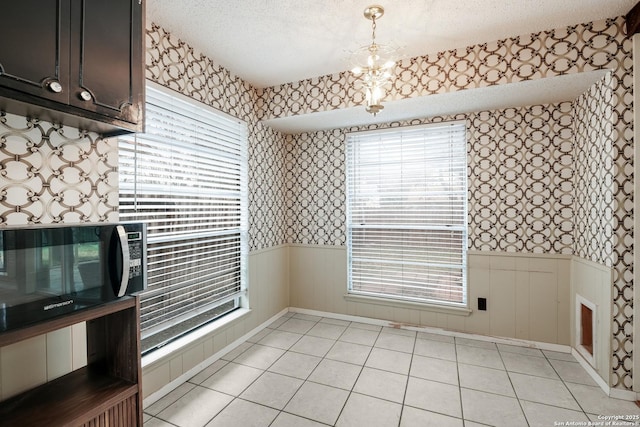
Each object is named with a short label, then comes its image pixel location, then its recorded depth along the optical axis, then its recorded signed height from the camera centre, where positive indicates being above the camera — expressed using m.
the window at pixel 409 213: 3.24 +0.02
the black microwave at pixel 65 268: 1.01 -0.21
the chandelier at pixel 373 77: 1.73 +0.81
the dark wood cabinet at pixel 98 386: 1.21 -0.81
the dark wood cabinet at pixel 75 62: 1.07 +0.62
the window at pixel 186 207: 2.17 +0.06
